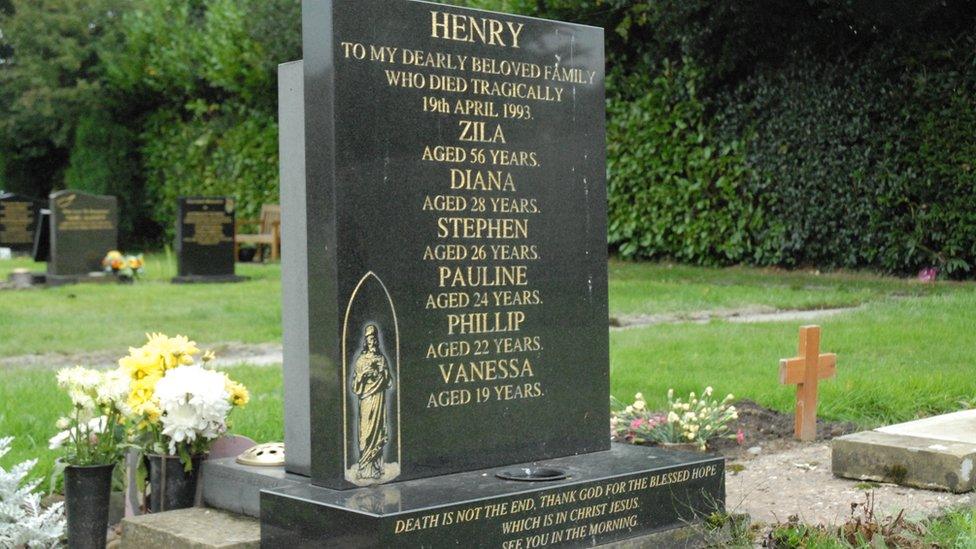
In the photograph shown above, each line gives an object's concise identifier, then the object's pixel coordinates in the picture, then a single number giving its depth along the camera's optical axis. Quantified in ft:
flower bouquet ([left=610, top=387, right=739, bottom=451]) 20.39
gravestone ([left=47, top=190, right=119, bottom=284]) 60.64
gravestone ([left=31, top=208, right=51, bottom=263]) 66.85
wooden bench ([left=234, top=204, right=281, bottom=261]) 72.28
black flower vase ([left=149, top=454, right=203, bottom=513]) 15.93
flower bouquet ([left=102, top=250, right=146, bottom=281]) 59.67
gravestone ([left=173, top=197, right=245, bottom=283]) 61.11
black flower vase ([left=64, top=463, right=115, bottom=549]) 15.16
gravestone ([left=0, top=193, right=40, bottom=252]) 84.12
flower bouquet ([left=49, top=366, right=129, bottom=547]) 15.19
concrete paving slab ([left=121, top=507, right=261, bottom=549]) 14.15
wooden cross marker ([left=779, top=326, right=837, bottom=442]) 20.79
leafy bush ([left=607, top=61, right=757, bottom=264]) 55.62
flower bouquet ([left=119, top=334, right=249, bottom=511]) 15.48
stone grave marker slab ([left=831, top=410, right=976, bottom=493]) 17.01
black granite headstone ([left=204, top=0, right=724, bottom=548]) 14.20
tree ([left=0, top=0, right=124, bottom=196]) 90.89
